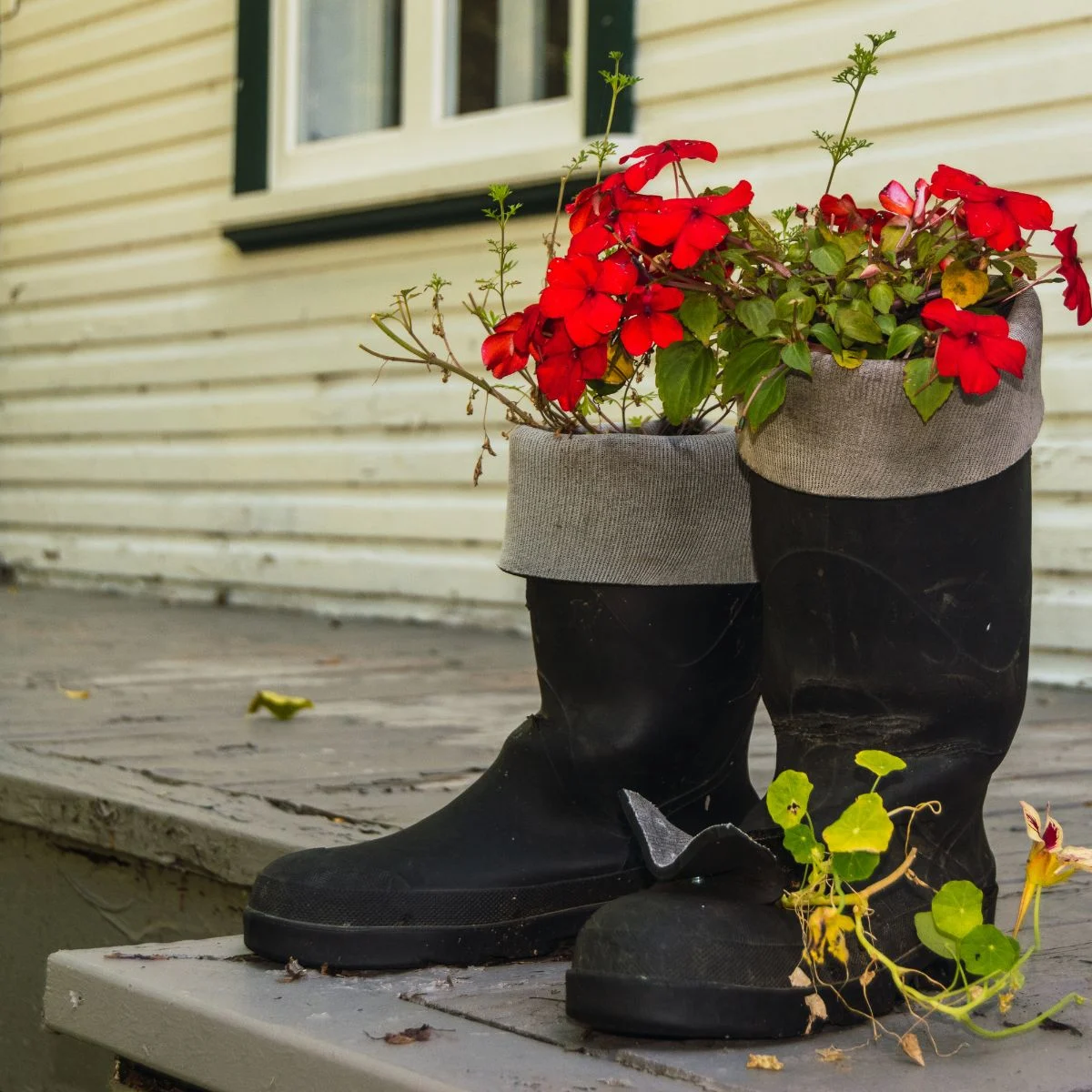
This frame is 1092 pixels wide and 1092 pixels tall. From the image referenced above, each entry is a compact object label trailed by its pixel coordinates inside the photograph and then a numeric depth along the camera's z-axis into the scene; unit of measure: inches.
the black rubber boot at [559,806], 77.0
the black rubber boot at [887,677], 72.4
